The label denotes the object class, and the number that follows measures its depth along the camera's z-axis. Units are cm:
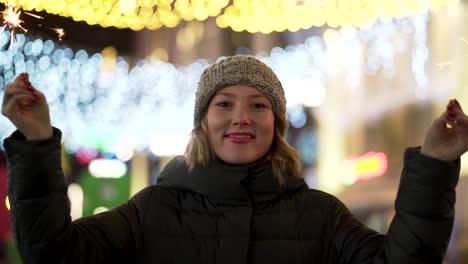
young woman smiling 134
